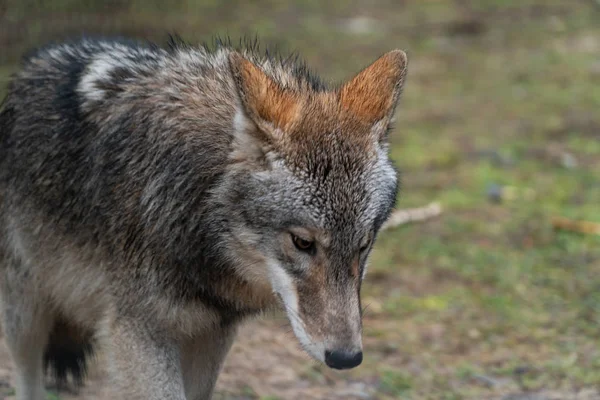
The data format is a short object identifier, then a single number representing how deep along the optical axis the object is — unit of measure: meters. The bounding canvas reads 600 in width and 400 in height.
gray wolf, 8.03
